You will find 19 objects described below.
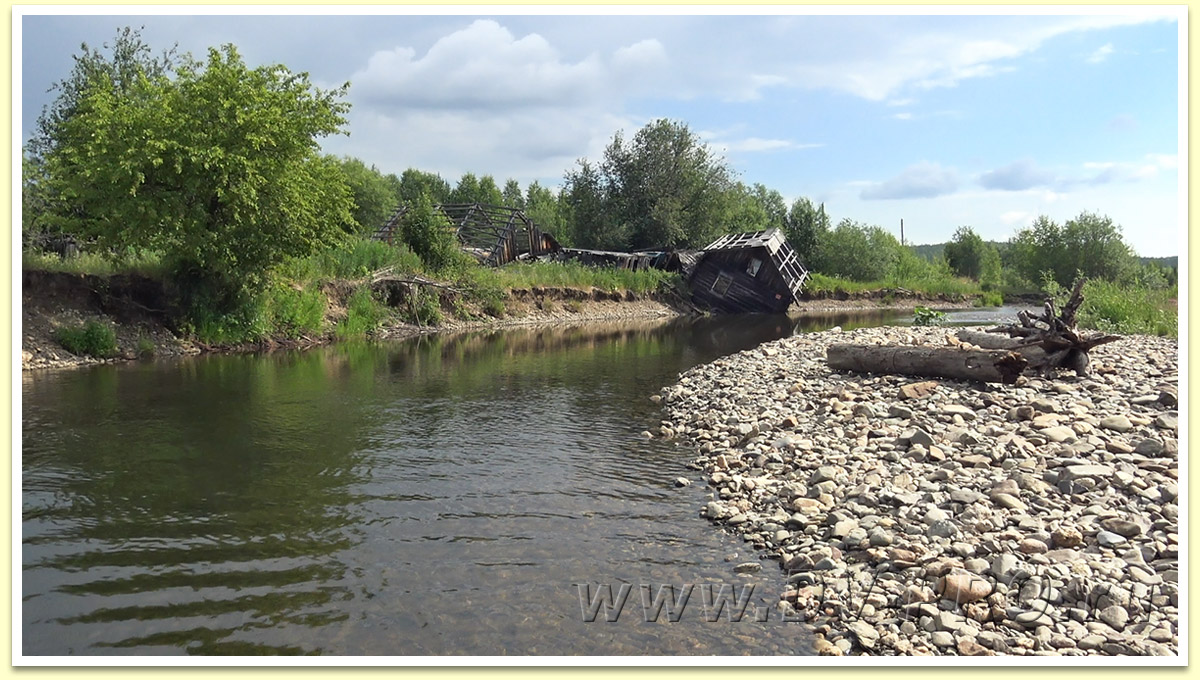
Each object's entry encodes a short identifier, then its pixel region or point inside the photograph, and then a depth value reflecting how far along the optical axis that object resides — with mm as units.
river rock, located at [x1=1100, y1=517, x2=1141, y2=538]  6703
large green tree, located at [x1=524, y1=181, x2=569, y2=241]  93694
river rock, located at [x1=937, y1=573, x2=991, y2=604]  5977
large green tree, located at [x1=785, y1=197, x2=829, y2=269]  70562
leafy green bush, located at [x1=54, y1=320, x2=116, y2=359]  20406
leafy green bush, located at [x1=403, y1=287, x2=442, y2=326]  33594
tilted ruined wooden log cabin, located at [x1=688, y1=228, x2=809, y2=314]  50250
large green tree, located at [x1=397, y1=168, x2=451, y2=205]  98856
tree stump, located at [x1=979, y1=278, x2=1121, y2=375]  13172
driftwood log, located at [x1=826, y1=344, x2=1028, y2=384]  12758
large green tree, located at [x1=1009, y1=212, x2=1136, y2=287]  63662
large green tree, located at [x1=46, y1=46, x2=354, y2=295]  20953
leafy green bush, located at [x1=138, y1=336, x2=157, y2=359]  21969
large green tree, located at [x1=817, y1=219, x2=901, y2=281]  69750
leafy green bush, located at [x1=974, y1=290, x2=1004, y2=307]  64125
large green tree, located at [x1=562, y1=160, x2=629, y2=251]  64125
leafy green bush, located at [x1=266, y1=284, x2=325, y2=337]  26641
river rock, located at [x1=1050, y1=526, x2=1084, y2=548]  6648
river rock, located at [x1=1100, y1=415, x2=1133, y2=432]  9734
